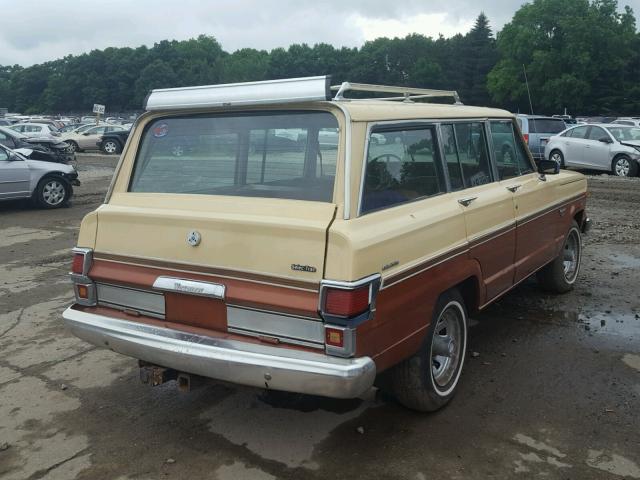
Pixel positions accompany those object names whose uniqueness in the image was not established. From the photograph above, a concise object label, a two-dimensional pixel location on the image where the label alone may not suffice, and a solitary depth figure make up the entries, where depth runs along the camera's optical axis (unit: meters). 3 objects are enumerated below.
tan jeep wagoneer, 3.03
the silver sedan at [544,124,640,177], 16.82
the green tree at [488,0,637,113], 67.75
